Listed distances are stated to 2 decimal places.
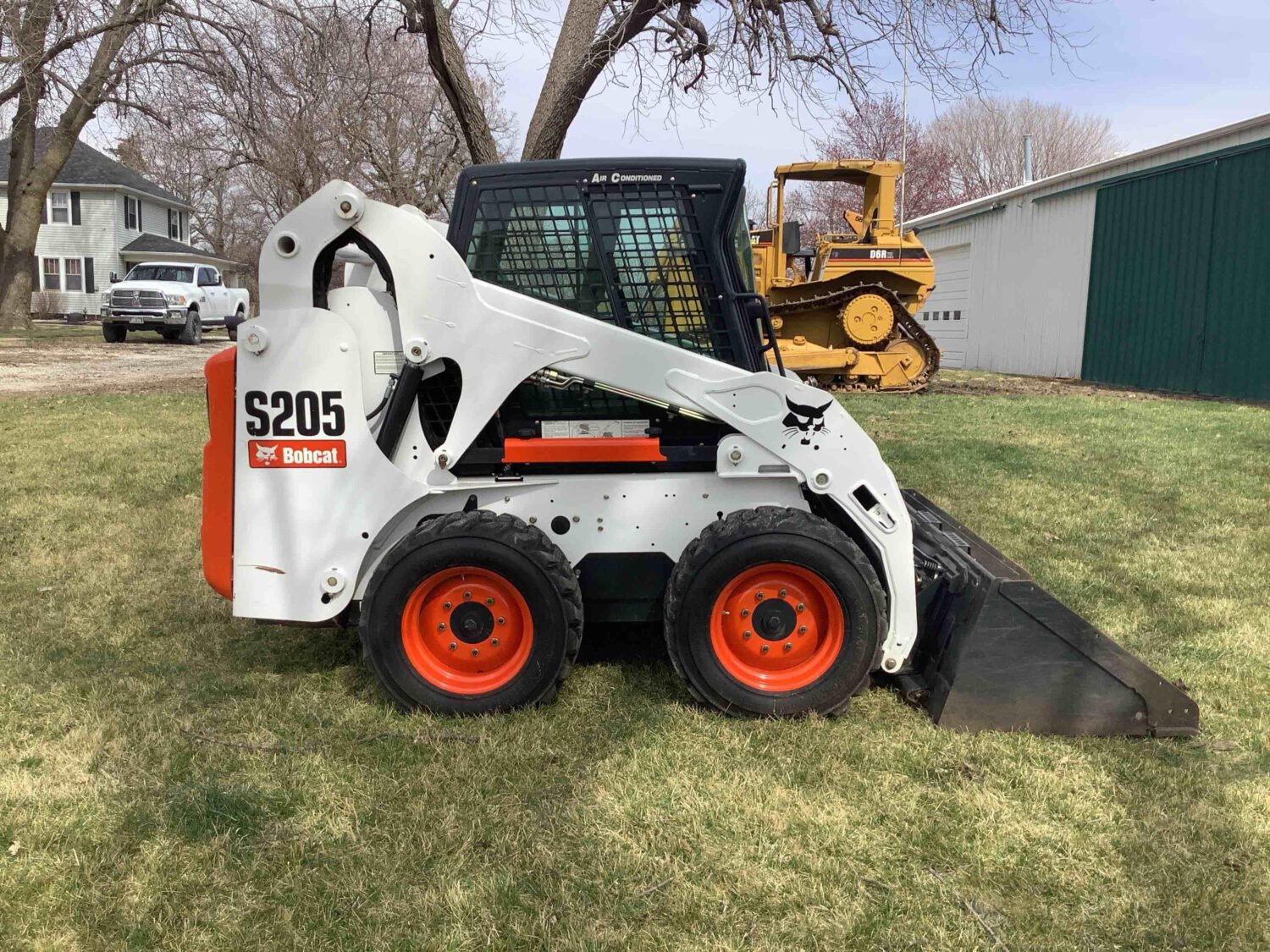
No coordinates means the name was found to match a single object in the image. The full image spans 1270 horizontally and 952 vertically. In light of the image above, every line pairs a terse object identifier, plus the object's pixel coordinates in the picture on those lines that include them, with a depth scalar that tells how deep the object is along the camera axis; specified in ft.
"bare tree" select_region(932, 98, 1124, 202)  163.02
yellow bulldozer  45.70
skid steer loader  11.30
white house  132.26
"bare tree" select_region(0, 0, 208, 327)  44.52
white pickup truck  78.33
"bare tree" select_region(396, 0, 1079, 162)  31.32
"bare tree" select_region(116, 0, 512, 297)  43.16
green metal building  45.80
